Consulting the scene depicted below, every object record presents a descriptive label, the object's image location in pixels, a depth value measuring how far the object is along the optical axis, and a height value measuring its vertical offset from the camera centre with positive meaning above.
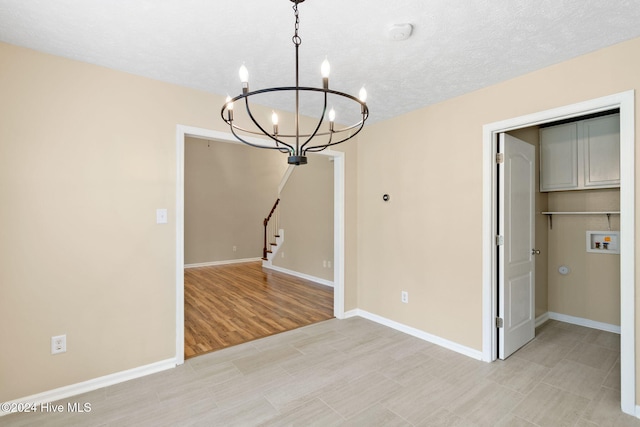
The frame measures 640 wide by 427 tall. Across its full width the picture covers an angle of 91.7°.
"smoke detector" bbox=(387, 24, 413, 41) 1.89 +1.15
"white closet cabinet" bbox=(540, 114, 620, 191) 3.36 +0.70
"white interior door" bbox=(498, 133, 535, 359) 2.87 -0.30
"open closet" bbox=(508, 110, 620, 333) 3.46 -0.05
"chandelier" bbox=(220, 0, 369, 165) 1.31 +0.55
